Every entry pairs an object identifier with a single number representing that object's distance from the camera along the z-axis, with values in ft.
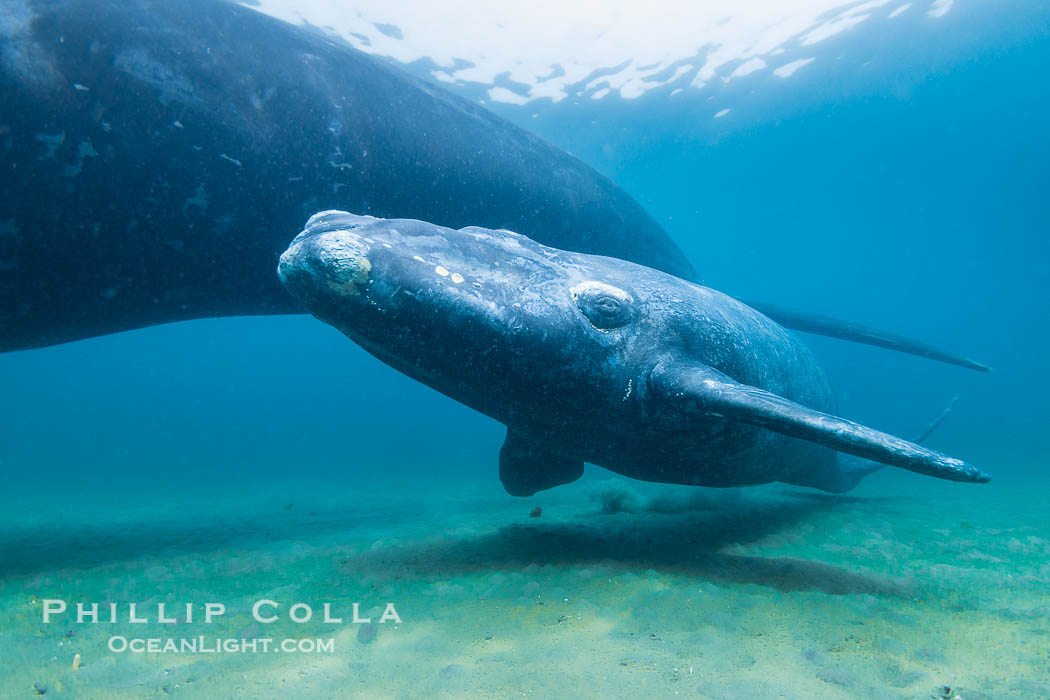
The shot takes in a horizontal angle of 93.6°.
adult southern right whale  11.61
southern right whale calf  10.37
